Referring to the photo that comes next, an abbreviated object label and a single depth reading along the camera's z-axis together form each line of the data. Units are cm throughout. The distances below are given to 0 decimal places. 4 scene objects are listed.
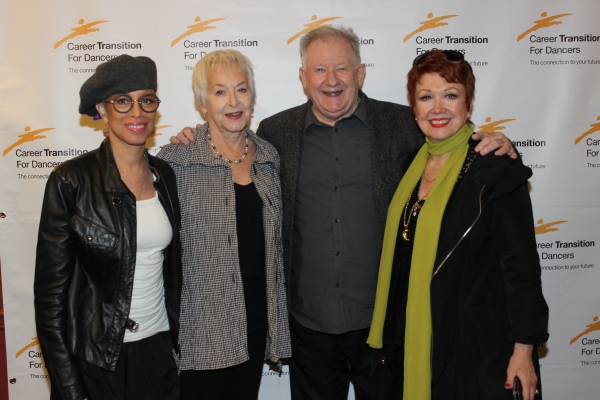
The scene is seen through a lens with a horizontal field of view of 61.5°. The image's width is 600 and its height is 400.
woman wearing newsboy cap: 175
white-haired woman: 210
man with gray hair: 233
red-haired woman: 183
